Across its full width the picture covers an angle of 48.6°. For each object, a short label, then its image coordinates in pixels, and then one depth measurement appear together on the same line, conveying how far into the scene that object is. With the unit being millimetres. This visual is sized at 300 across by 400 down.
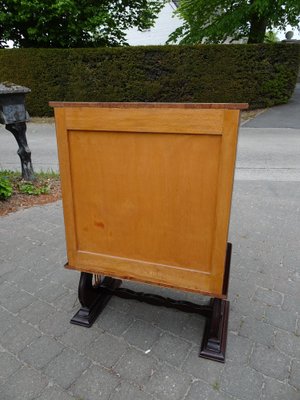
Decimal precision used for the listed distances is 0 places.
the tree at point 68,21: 11516
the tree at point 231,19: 12330
